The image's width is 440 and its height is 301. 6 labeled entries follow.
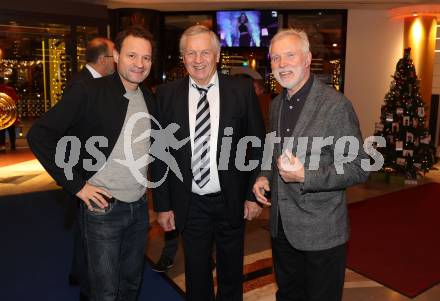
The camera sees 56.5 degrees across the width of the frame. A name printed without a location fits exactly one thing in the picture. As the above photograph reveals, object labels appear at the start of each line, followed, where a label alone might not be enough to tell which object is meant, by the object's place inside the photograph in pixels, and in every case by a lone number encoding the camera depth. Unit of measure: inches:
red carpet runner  140.1
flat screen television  369.1
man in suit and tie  93.0
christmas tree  267.4
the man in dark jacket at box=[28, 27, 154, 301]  82.2
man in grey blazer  74.2
